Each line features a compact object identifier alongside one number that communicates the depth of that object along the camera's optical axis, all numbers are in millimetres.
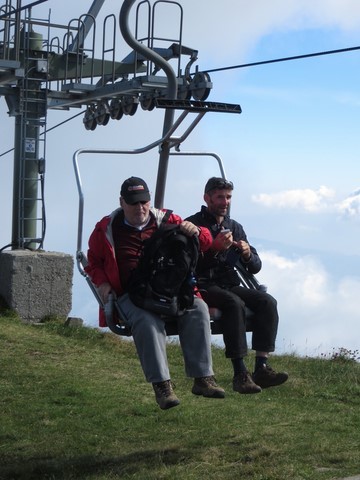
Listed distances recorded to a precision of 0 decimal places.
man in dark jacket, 7039
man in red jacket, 6648
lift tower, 13250
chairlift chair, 6789
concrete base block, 13234
